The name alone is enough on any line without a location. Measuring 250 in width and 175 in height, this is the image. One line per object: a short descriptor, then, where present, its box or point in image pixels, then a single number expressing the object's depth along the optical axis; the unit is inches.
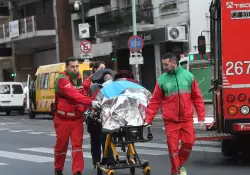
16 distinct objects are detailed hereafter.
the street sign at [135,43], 1007.9
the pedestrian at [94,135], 418.3
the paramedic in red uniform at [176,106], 349.7
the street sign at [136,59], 1011.9
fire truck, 406.9
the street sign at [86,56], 1137.3
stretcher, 353.4
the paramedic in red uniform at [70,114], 366.0
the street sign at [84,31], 1176.8
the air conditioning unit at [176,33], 1202.6
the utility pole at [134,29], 1080.8
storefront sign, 1243.8
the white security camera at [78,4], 1365.7
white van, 1412.4
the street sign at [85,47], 1132.4
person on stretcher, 353.4
